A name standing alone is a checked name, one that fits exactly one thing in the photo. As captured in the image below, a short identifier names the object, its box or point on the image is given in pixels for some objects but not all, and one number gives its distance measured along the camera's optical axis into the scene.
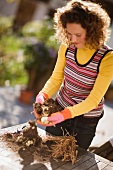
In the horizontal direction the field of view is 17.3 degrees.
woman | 2.53
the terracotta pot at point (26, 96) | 7.27
